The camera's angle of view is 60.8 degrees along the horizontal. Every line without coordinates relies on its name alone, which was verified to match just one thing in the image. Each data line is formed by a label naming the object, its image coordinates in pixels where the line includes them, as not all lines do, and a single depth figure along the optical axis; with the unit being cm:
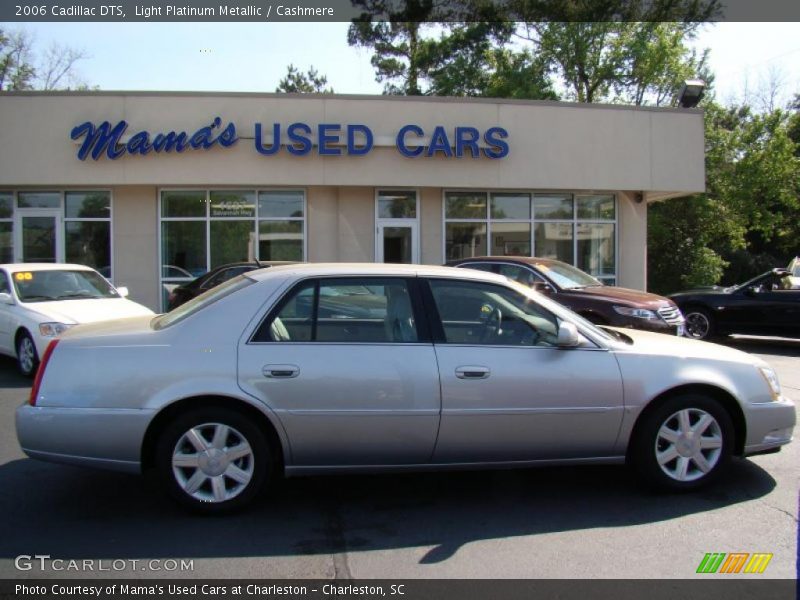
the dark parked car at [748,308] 1203
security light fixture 1719
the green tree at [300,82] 4672
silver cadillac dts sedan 416
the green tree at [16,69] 3444
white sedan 882
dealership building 1521
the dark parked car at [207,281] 1223
